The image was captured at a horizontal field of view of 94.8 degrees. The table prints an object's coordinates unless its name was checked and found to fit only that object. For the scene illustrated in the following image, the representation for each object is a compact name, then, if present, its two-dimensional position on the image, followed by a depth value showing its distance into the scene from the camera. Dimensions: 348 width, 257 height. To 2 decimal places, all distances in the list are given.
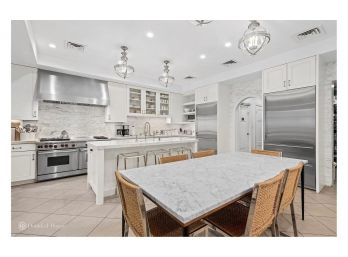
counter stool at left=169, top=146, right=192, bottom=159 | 3.23
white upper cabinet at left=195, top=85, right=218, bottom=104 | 4.79
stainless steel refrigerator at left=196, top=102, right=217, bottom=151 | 4.76
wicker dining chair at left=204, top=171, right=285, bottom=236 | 0.97
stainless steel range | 3.37
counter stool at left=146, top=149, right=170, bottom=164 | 3.03
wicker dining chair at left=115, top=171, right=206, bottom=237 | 0.92
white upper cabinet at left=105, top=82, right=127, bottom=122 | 4.60
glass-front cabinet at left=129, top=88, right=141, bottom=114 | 5.06
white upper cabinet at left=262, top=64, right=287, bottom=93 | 3.28
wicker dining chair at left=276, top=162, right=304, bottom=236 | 1.28
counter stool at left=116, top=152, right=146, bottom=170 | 2.58
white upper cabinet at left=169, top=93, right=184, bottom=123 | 5.95
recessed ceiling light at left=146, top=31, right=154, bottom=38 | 2.60
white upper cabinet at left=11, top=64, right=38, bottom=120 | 3.33
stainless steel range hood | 3.63
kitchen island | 2.38
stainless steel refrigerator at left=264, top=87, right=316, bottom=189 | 2.94
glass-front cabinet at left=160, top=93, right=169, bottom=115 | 5.76
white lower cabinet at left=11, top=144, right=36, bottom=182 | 3.09
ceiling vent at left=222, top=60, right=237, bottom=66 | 3.77
